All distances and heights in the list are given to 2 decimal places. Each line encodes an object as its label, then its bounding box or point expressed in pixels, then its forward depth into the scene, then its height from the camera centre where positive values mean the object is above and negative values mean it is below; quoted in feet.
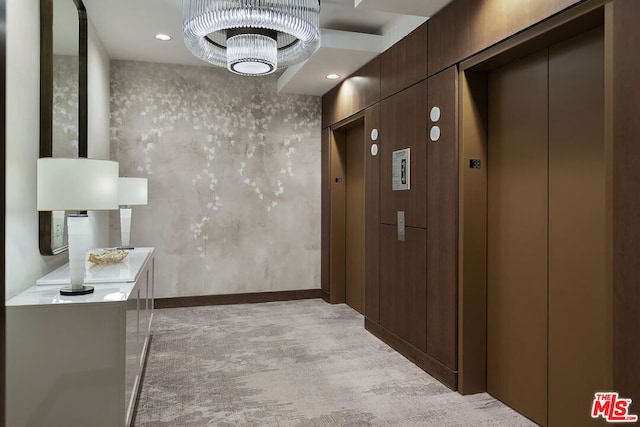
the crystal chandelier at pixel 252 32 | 9.13 +3.82
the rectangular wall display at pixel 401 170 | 12.38 +1.04
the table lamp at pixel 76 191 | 6.89 +0.26
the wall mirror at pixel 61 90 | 9.08 +2.65
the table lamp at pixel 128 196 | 13.79 +0.36
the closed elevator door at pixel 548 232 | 7.68 -0.48
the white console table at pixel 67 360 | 6.77 -2.28
